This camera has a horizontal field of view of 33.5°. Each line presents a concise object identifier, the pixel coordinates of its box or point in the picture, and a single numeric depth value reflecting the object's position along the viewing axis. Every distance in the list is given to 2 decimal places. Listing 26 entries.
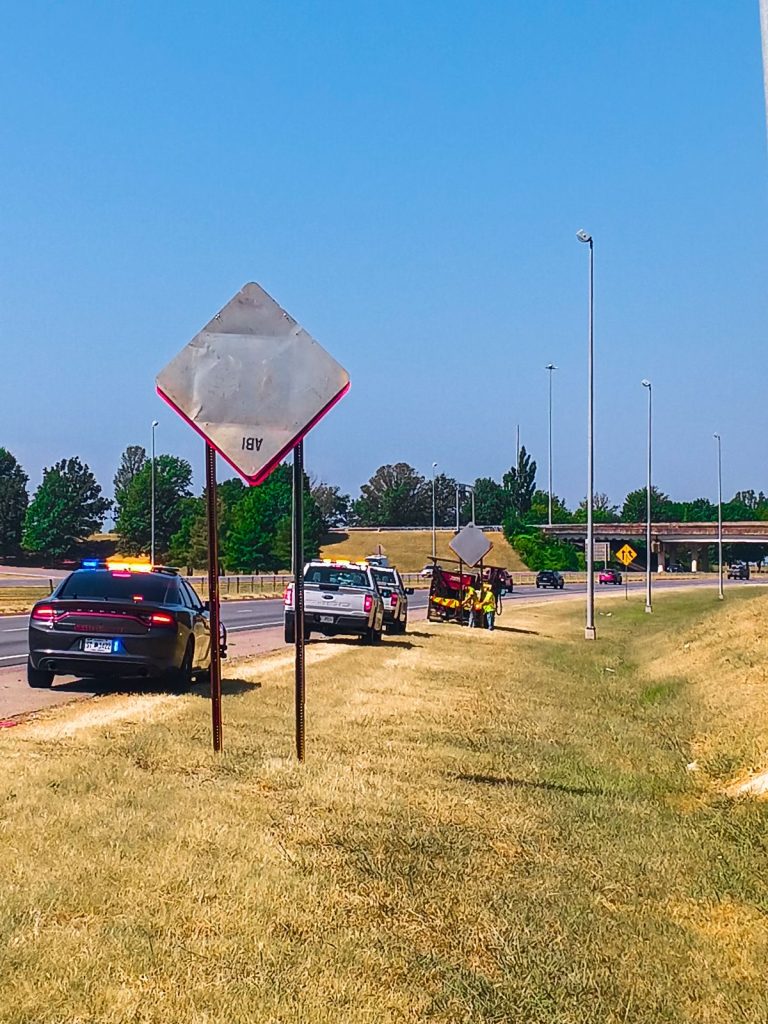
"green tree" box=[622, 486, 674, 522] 189.00
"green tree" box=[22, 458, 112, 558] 129.62
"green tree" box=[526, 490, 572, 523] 166.62
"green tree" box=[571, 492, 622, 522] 163.75
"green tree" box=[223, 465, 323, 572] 111.00
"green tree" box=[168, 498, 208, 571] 109.62
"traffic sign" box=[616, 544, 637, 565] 54.75
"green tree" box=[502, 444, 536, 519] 177.88
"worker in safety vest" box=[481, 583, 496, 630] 36.78
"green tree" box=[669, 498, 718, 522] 183.38
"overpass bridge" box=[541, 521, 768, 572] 129.00
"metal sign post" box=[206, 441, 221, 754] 9.15
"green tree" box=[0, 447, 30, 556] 136.00
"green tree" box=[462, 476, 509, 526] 181.38
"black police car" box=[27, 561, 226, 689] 14.02
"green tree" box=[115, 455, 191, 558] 127.50
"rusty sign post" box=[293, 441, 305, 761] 9.32
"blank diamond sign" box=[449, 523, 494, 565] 33.78
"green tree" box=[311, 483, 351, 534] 194.38
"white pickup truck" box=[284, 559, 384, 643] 26.19
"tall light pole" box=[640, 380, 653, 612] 54.81
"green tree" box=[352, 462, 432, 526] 197.62
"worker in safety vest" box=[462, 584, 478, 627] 37.04
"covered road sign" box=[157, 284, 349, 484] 8.92
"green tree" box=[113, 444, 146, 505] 187.88
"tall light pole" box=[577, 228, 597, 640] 36.56
